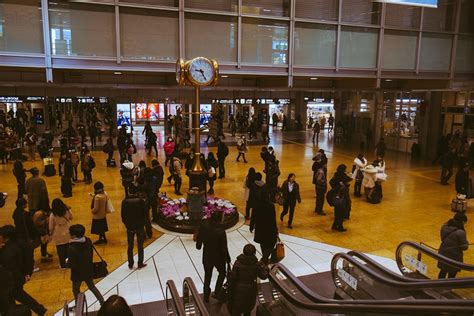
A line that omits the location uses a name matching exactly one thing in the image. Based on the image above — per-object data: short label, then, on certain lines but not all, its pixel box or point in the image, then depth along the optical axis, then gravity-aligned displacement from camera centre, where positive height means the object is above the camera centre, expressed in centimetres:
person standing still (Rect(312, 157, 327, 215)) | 1041 -219
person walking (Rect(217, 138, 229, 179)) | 1420 -186
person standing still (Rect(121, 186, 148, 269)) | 675 -203
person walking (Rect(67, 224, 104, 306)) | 531 -215
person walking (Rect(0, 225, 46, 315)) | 508 -215
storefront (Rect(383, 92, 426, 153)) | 2120 -80
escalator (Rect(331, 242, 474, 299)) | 468 -236
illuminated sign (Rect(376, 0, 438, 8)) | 757 +211
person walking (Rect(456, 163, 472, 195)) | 1172 -225
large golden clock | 959 +71
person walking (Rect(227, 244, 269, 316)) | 484 -217
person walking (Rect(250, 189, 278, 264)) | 685 -218
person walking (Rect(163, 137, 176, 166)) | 1537 -179
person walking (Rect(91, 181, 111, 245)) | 798 -226
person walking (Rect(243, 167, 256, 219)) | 934 -210
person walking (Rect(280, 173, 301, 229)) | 927 -214
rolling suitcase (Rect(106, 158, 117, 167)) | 1691 -272
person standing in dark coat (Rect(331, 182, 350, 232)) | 920 -238
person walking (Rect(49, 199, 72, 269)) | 673 -216
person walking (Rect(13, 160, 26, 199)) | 1084 -216
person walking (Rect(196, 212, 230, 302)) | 566 -208
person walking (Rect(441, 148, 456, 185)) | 1423 -217
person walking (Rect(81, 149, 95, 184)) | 1330 -216
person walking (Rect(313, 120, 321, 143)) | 2583 -172
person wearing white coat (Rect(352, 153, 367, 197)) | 1215 -217
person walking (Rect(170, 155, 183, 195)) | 1208 -226
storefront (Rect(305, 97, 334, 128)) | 3972 -83
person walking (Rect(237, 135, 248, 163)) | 1819 -204
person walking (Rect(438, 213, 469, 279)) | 623 -215
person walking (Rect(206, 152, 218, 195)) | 1203 -204
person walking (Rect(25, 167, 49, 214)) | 877 -204
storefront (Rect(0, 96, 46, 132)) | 2156 -78
